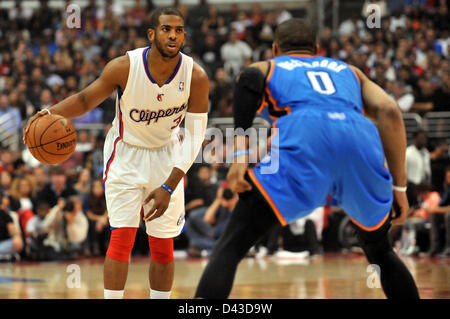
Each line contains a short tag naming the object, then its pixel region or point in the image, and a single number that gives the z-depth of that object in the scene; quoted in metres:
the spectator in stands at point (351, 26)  17.28
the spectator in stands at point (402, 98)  13.52
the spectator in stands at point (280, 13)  17.67
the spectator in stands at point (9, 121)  13.39
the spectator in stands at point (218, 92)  13.59
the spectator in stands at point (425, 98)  13.70
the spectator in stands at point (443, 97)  13.77
